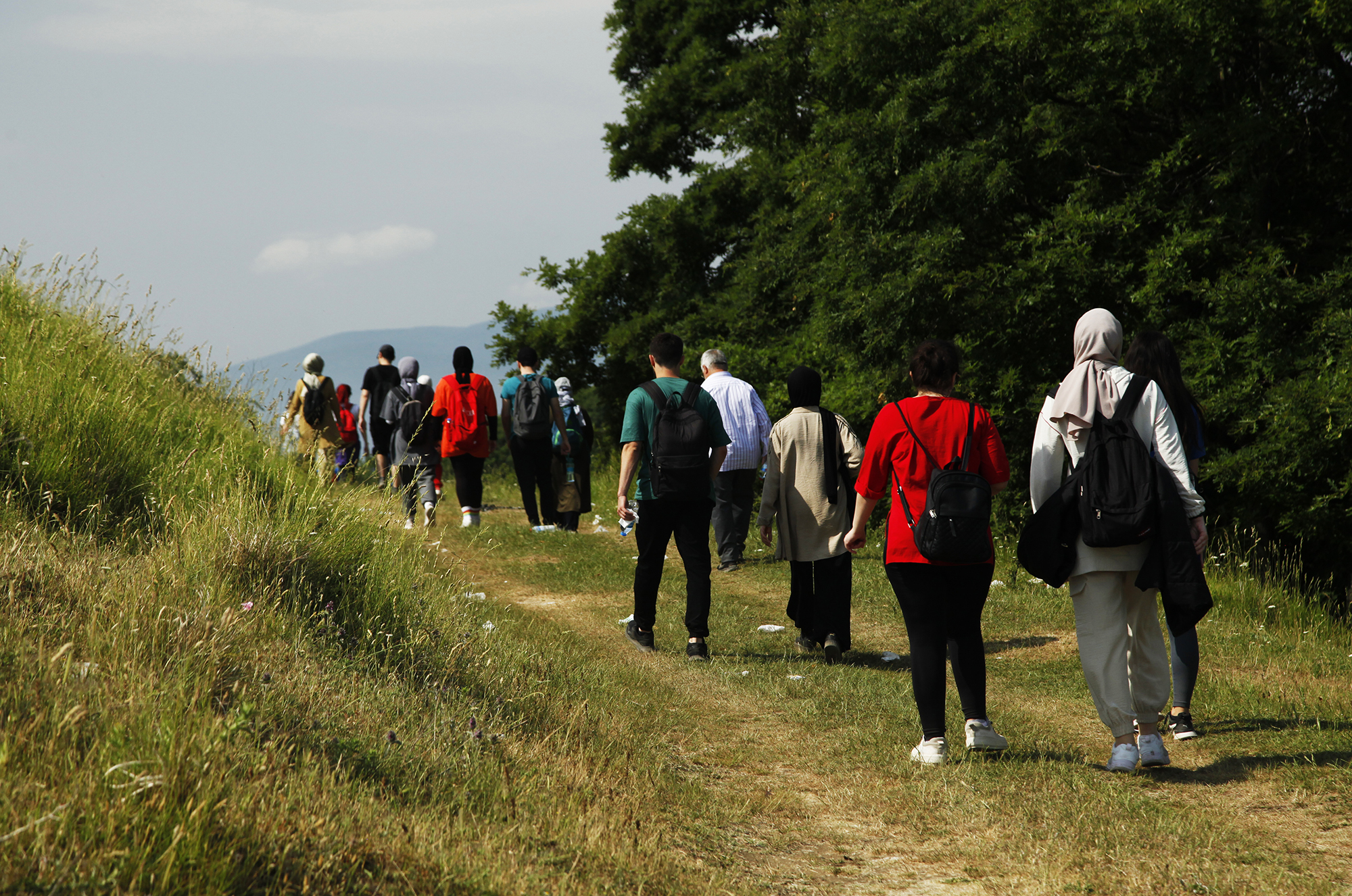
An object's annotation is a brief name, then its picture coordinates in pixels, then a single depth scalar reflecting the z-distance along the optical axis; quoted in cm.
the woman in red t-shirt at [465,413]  2537
